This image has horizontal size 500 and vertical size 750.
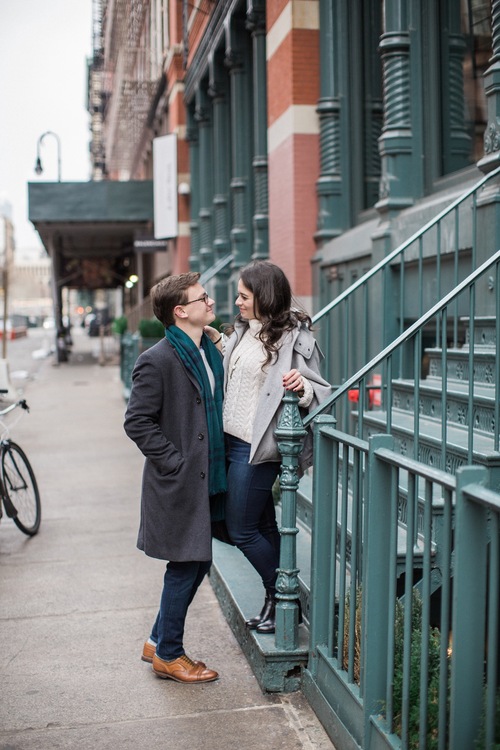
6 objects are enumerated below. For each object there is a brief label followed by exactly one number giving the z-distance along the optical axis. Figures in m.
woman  4.09
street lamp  29.94
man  4.10
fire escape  24.94
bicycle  7.04
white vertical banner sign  20.47
